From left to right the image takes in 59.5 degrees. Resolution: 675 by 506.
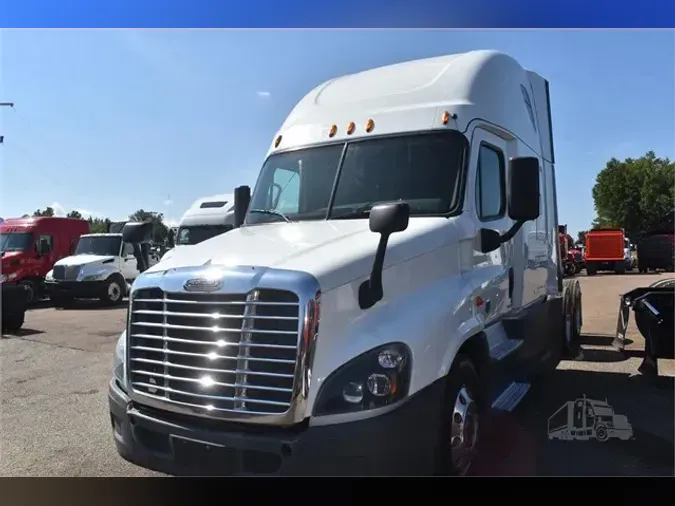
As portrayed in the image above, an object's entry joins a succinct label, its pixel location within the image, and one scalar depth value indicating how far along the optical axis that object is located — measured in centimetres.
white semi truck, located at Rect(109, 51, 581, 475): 284
